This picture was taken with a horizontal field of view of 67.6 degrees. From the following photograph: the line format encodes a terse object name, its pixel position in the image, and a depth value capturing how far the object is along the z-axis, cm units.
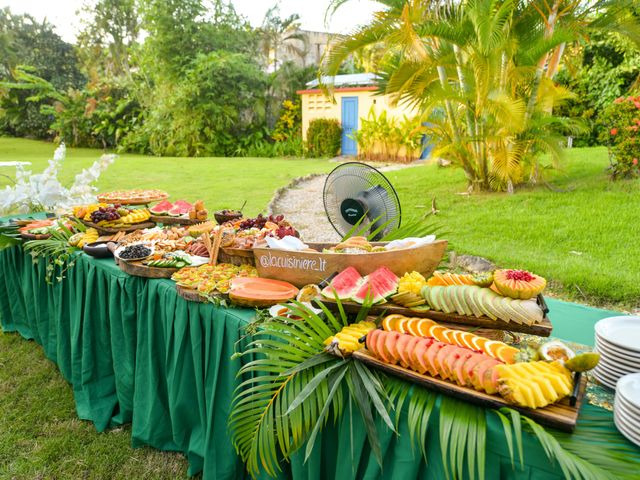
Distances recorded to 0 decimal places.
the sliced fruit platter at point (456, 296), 160
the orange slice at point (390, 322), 168
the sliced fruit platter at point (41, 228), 357
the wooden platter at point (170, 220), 373
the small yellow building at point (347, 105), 1783
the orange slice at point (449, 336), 157
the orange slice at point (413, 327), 162
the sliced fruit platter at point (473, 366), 126
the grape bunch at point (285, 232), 263
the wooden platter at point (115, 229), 341
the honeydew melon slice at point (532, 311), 157
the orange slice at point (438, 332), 160
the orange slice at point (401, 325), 164
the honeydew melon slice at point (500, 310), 160
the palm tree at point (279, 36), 2576
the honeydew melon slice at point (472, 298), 165
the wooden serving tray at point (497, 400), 122
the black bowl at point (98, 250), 303
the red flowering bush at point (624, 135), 752
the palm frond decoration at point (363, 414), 119
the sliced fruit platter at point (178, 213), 369
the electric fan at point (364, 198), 283
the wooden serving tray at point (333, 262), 201
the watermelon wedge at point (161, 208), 386
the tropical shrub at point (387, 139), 1597
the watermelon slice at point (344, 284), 187
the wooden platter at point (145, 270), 255
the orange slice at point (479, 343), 152
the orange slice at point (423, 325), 163
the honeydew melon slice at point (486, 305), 162
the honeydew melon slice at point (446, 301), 171
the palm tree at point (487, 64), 695
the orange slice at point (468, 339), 154
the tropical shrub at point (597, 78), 1171
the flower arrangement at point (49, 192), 459
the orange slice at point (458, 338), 156
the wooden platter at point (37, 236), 356
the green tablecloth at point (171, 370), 155
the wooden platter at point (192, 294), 218
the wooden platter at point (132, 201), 394
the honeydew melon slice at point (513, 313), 158
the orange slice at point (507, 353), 144
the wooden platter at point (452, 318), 157
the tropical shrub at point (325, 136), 1859
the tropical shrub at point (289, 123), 2069
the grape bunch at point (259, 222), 297
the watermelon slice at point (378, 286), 181
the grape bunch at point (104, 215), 343
